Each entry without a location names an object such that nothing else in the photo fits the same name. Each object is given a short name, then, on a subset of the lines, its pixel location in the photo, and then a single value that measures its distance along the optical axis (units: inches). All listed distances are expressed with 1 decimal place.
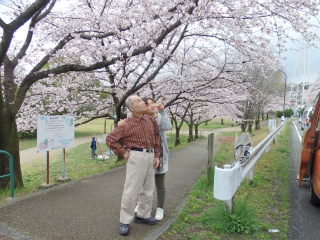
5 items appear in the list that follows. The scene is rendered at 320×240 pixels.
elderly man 121.7
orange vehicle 152.9
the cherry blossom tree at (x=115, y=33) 206.2
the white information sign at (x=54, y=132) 191.3
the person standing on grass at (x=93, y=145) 517.5
